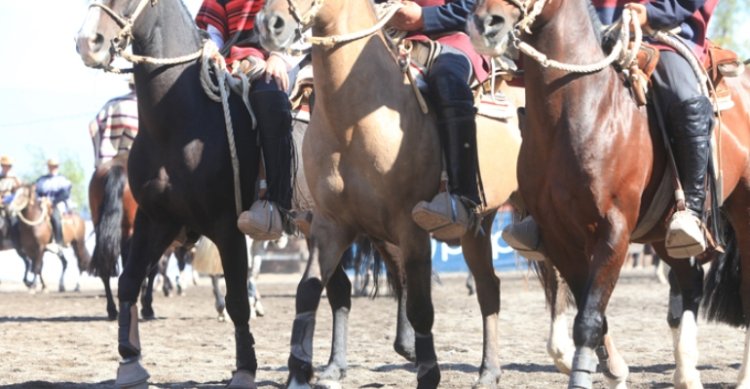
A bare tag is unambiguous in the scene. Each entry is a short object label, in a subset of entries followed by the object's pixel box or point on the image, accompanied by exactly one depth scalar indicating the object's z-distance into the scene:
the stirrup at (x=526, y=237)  6.93
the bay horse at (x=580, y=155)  6.13
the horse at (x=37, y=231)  27.23
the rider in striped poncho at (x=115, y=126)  14.26
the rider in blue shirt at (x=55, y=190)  27.66
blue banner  29.60
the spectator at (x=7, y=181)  28.44
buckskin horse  7.02
